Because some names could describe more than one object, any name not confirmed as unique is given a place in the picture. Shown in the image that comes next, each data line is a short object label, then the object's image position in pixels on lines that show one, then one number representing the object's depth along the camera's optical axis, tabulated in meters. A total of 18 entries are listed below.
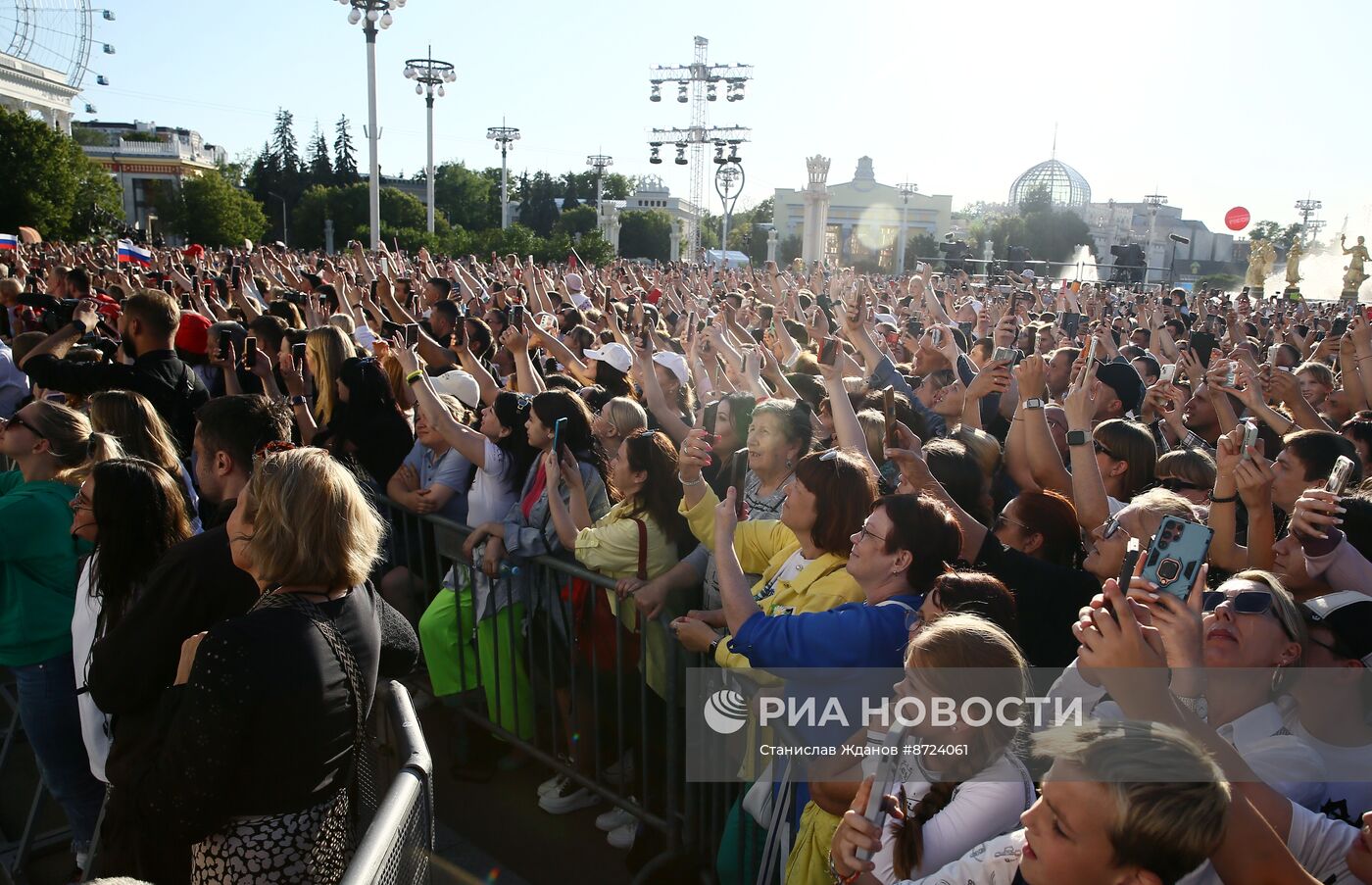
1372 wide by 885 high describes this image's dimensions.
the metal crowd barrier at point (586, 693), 3.55
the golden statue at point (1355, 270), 29.28
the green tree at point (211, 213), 55.88
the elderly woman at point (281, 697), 2.05
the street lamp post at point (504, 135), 62.84
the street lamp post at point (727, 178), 59.25
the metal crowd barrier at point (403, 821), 1.93
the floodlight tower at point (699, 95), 53.31
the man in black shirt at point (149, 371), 5.46
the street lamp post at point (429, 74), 39.09
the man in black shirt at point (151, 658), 2.27
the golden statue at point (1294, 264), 35.69
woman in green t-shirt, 3.51
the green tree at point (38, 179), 38.22
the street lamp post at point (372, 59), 25.91
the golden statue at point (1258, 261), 37.78
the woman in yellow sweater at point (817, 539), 3.19
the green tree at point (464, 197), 85.88
